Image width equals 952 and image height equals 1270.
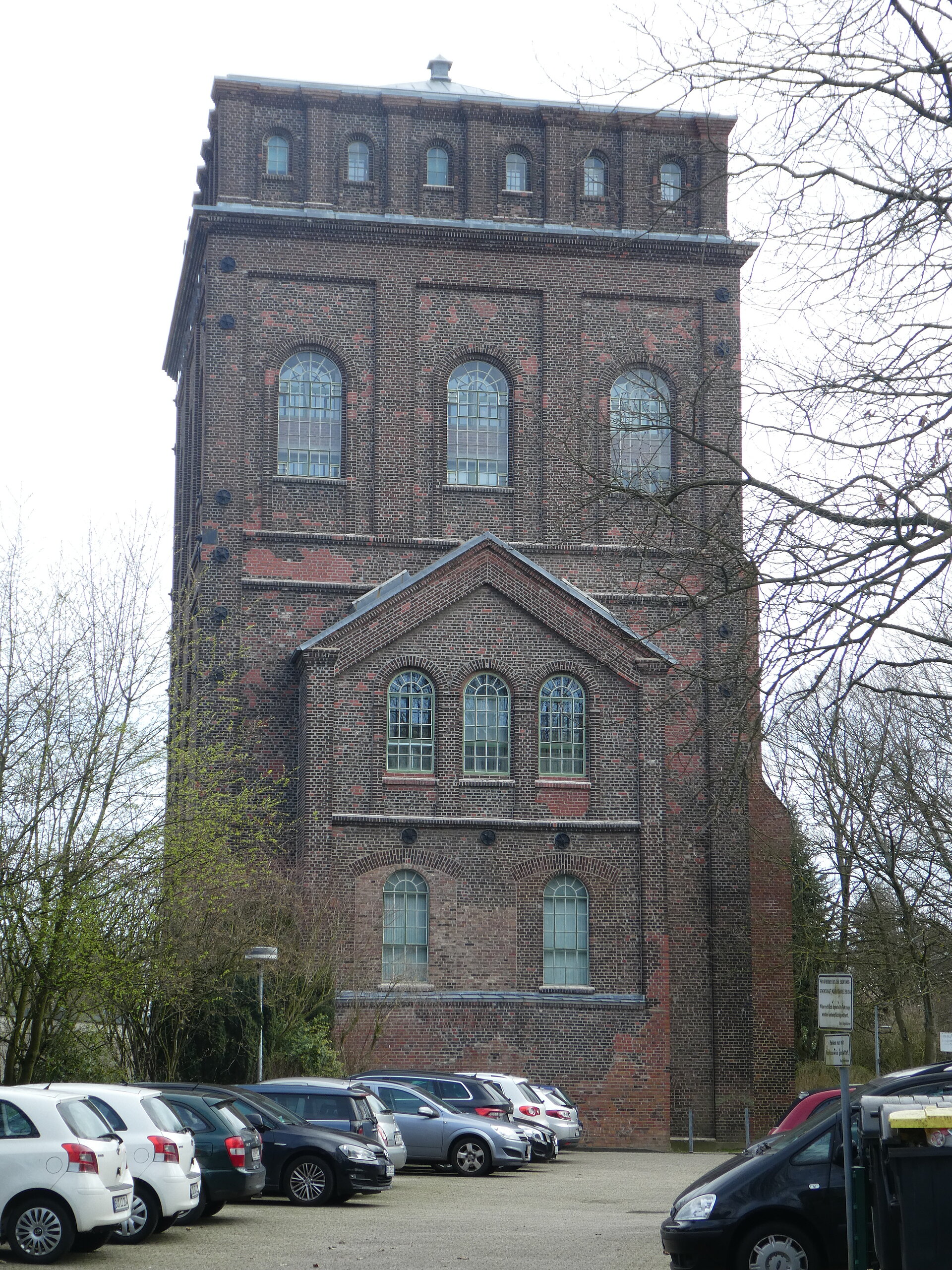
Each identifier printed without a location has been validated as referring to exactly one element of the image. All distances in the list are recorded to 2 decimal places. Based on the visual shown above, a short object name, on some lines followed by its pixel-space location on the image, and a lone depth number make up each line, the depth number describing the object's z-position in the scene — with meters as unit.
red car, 17.06
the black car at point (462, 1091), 28.50
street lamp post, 29.10
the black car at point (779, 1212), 14.26
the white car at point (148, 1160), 17.23
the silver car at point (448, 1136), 26.91
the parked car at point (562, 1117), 32.59
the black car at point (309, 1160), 21.42
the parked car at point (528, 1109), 30.36
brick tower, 36.59
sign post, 15.60
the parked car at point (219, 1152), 19.11
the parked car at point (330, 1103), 22.52
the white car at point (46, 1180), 15.26
